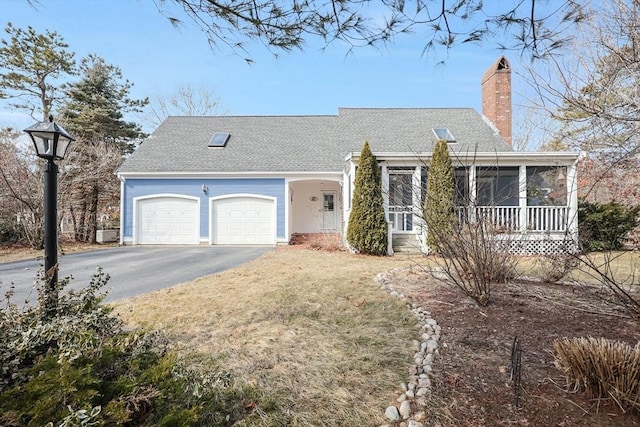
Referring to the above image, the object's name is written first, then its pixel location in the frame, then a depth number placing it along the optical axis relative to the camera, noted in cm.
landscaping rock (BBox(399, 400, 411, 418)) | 212
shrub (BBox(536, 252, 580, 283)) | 480
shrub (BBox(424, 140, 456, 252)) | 935
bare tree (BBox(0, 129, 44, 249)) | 1155
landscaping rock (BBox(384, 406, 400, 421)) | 209
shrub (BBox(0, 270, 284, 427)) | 143
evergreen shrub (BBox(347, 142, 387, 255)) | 953
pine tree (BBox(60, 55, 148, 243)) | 1385
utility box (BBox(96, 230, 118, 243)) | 1398
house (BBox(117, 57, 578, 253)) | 1058
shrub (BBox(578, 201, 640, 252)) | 1002
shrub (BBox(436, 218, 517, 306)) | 411
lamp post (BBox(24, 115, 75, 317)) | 309
